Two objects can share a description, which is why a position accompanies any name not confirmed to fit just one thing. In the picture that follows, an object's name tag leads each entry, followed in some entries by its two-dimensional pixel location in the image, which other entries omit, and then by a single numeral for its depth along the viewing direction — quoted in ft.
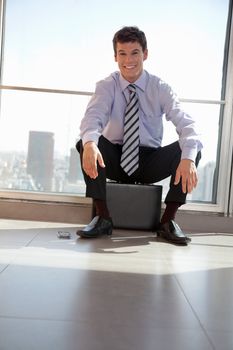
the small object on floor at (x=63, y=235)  7.54
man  7.95
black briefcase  8.68
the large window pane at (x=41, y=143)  10.55
